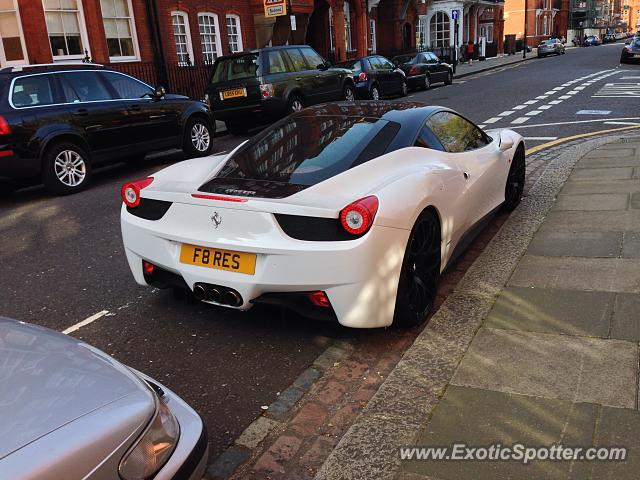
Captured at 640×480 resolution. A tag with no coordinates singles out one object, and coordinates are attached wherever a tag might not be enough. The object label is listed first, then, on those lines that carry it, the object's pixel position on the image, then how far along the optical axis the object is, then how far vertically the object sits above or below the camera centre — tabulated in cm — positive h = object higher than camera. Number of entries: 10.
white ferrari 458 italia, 335 -96
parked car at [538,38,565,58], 5116 -147
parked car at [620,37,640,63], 3014 -139
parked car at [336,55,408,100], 1908 -106
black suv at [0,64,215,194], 814 -80
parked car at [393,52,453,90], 2334 -115
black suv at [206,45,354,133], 1388 -76
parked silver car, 166 -101
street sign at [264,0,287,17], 2081 +144
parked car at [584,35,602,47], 8091 -191
